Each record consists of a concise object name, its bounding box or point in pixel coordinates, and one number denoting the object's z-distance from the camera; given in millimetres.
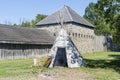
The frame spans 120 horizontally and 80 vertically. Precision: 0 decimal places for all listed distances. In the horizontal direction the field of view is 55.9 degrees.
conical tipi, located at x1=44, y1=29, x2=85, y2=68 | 8992
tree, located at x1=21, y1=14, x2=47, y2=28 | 34442
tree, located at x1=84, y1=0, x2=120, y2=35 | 9174
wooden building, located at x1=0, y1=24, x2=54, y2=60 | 13661
